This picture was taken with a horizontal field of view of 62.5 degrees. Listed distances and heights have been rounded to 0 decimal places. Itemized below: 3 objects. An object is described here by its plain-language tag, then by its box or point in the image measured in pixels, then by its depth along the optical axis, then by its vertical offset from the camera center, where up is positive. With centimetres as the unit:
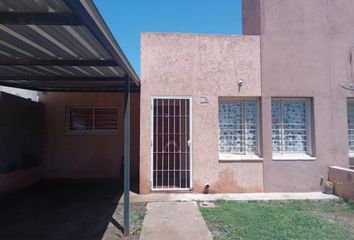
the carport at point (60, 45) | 311 +135
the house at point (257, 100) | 817 +91
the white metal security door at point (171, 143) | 841 -37
